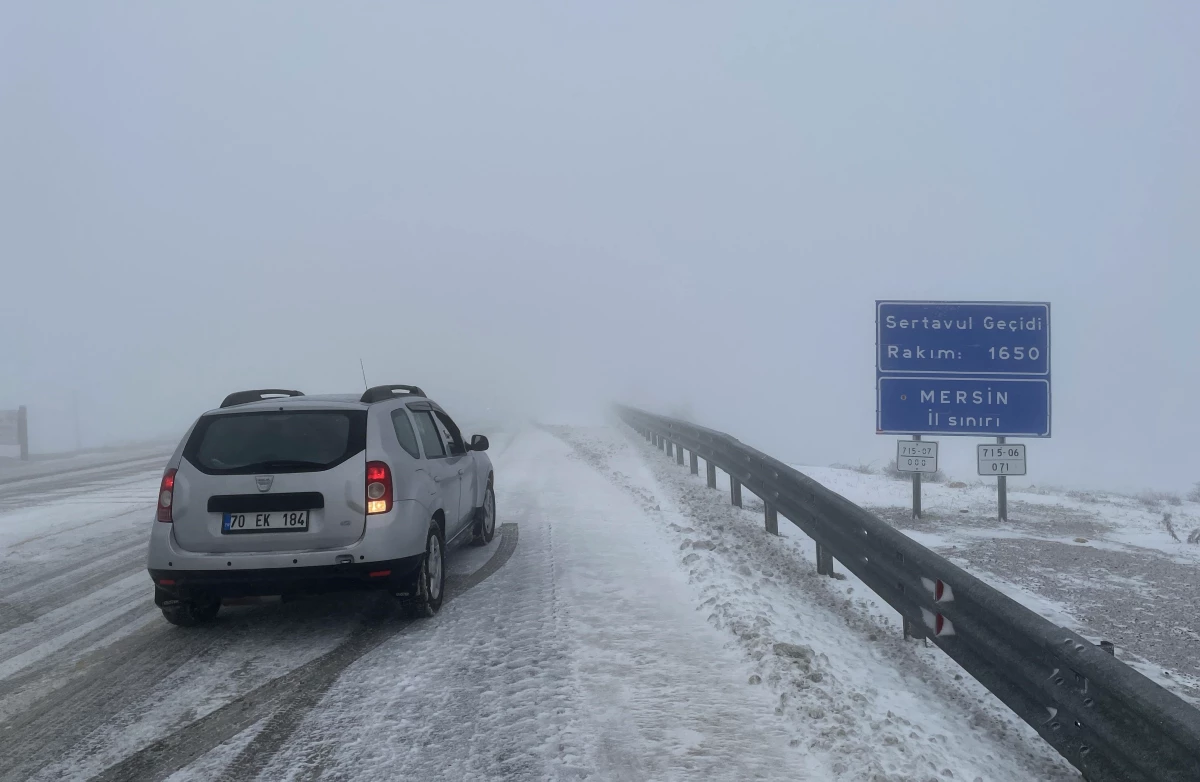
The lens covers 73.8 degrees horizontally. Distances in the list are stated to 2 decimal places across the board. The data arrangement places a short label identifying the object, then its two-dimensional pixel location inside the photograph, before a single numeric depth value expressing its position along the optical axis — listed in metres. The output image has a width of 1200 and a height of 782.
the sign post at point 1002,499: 10.90
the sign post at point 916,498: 10.89
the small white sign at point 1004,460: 11.13
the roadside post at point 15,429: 21.33
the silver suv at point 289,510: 5.41
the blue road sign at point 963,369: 11.23
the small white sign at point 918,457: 11.28
